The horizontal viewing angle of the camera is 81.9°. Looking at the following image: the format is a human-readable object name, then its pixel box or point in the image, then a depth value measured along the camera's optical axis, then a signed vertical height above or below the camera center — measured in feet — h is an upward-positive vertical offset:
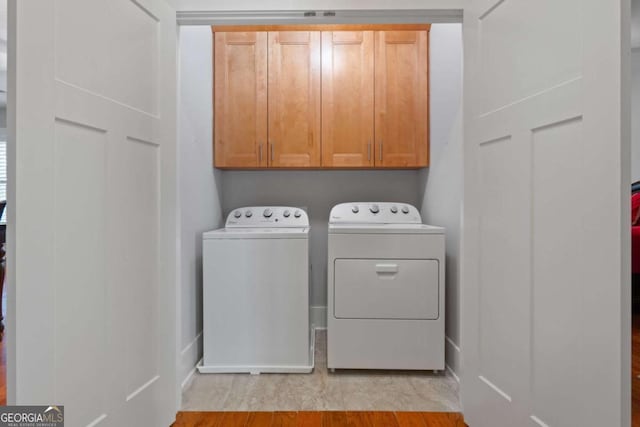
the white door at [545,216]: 2.80 -0.07
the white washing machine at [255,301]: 6.91 -1.75
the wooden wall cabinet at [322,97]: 8.25 +2.51
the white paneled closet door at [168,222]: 4.69 -0.18
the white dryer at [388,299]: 6.79 -1.67
